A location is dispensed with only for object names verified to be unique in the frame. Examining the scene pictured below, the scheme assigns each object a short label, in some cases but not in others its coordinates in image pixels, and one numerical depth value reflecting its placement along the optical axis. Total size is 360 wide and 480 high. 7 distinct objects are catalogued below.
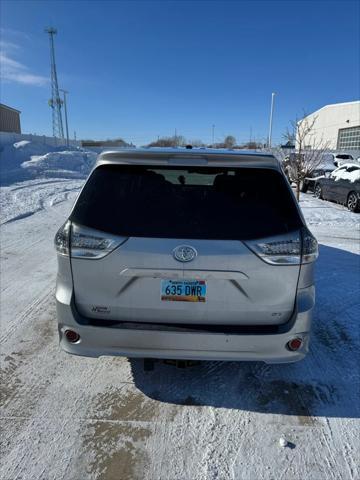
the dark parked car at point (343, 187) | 11.94
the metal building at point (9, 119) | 42.44
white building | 46.34
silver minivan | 2.28
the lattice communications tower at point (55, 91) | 43.84
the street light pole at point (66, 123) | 46.93
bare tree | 13.96
